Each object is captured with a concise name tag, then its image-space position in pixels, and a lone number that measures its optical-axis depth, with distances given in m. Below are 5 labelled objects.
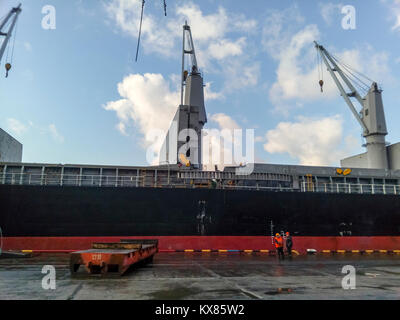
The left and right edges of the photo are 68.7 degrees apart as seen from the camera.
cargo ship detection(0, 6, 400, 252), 17.94
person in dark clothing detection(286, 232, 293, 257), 15.99
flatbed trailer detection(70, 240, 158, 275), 9.04
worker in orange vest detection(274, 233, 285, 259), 15.17
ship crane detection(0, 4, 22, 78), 34.53
